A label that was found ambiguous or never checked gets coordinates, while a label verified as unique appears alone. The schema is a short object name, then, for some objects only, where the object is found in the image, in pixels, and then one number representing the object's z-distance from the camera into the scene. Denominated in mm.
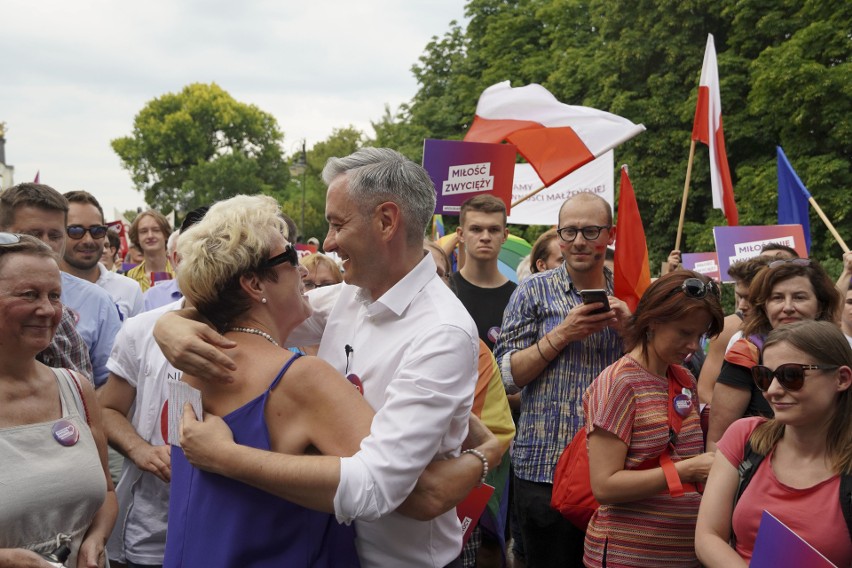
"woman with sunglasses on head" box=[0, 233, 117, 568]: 2656
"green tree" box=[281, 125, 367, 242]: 63969
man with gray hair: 2229
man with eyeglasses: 4234
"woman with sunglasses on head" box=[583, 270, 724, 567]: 3471
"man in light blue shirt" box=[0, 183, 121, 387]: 4188
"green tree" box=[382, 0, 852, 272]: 18828
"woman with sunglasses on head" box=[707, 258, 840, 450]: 4051
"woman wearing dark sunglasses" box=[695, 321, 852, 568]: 3025
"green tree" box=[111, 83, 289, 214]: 65125
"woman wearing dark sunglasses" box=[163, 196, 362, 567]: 2326
